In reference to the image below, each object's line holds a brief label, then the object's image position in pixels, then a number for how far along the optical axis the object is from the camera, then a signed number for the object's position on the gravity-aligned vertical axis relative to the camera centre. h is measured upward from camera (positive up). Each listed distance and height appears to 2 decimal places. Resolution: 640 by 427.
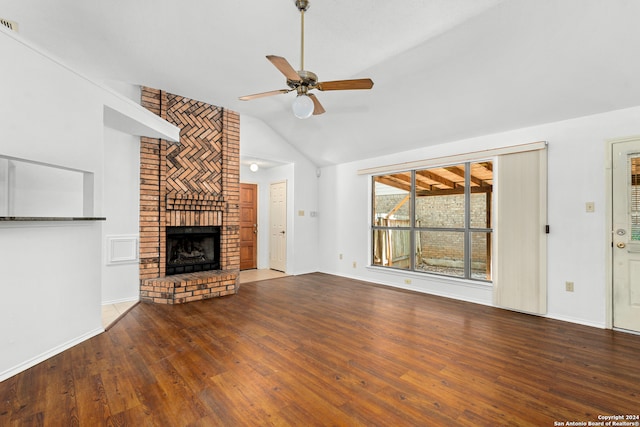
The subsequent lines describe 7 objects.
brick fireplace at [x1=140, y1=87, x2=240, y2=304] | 4.36 +0.31
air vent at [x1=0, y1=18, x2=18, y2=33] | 2.59 +1.74
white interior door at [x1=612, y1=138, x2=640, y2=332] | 3.14 -0.20
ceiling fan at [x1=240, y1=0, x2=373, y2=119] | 2.43 +1.13
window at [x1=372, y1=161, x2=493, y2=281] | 4.43 -0.09
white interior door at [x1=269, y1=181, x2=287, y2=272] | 6.50 -0.27
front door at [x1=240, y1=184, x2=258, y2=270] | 6.71 -0.26
